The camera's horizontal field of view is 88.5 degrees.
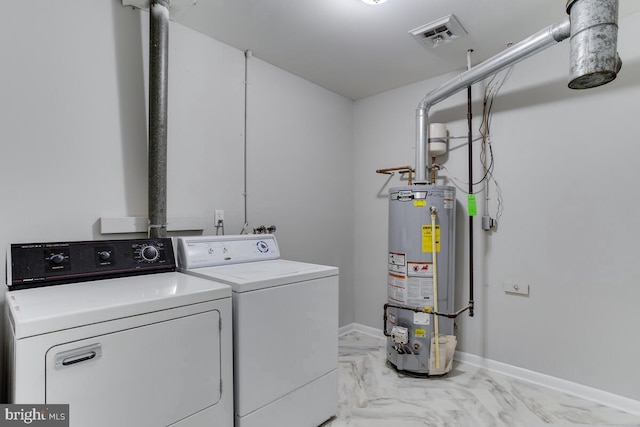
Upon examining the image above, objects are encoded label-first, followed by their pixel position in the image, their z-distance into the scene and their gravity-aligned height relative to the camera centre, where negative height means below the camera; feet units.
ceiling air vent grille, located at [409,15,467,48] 6.73 +3.99
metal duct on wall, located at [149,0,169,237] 5.90 +1.89
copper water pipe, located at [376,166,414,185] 9.67 +1.41
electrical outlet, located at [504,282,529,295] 7.90 -1.76
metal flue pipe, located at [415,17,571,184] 5.77 +3.11
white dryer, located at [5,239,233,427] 3.18 -1.33
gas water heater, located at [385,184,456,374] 7.79 -1.35
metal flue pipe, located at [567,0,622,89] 4.66 +2.53
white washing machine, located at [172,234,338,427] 4.69 -1.79
